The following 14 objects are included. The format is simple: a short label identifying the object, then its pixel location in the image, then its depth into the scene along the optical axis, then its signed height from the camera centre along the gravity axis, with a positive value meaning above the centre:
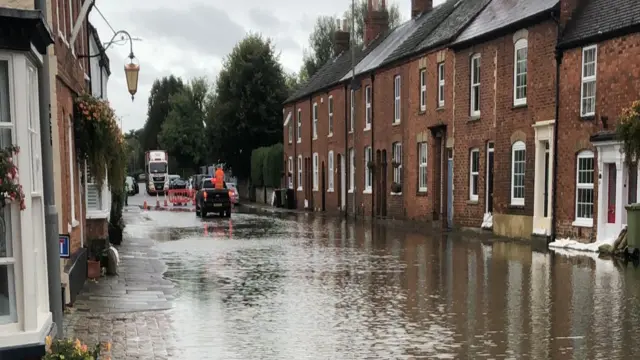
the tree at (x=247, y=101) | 53.41 +4.51
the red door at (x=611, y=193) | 17.50 -1.02
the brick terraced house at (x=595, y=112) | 16.92 +1.14
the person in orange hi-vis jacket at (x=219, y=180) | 34.81 -1.13
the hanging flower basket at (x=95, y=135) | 11.86 +0.43
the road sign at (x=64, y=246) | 7.45 -0.96
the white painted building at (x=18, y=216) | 5.43 -0.46
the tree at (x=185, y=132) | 85.31 +3.39
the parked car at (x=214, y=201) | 33.80 -2.18
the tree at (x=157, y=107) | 105.62 +8.20
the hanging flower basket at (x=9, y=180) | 4.89 -0.15
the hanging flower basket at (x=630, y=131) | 14.84 +0.50
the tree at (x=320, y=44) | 69.88 +11.94
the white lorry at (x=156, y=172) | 69.12 -1.37
